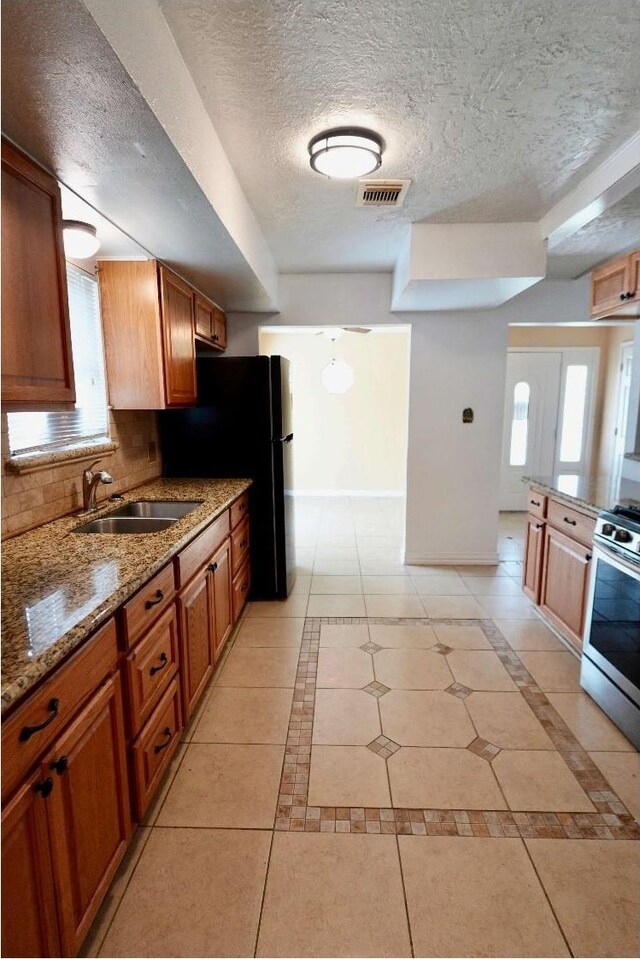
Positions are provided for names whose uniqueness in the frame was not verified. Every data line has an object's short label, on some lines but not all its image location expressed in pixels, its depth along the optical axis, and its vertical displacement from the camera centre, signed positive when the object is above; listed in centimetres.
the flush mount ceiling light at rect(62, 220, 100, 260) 192 +71
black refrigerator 317 -22
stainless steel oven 198 -99
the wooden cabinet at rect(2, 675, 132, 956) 91 -99
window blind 204 +9
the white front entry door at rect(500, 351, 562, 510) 566 -12
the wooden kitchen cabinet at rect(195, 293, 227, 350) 306 +62
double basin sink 217 -55
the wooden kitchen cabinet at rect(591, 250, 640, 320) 245 +70
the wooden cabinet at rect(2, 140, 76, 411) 124 +33
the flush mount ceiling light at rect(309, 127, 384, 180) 185 +106
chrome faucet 218 -36
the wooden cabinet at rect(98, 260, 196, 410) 239 +41
